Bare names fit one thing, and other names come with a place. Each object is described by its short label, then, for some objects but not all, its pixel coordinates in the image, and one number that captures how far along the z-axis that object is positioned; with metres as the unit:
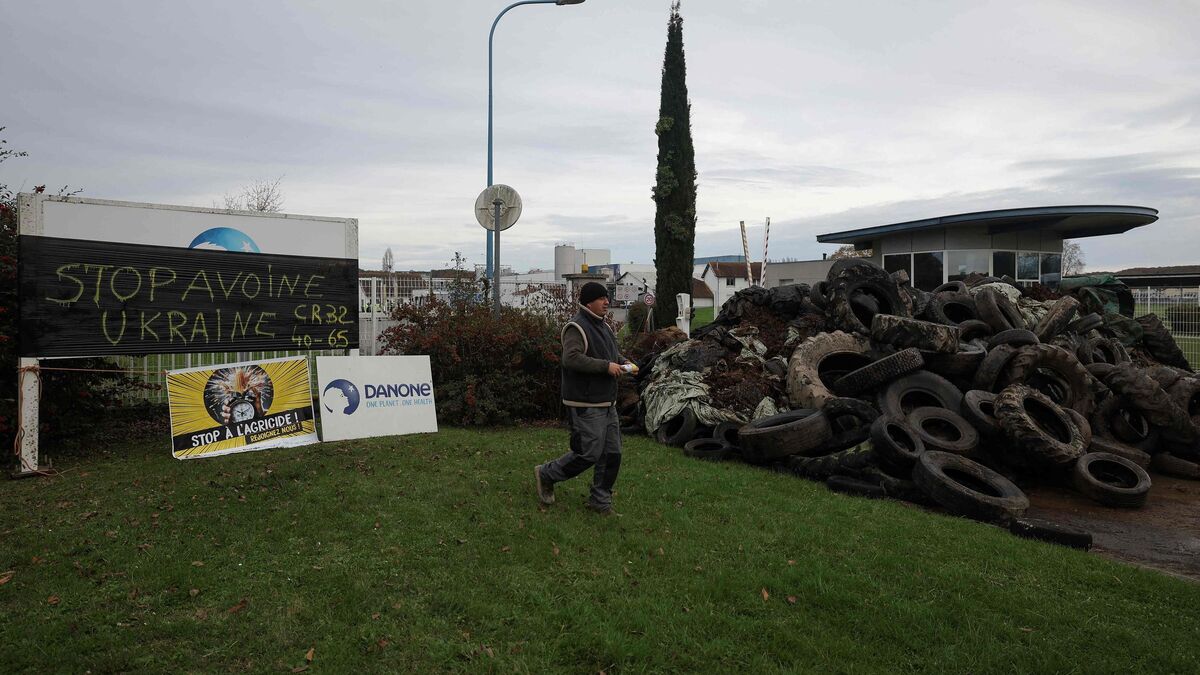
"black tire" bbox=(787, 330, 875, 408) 9.12
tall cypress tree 23.91
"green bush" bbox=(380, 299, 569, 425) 10.22
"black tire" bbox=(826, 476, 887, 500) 6.93
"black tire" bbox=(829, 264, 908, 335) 11.13
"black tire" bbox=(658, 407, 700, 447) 9.36
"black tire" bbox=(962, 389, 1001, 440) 7.74
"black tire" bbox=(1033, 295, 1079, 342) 10.85
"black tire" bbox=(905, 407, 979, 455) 7.51
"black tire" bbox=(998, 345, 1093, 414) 8.80
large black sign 7.34
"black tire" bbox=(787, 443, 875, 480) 7.39
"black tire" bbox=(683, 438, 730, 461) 8.45
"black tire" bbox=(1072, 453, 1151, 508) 7.05
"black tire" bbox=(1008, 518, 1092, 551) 5.58
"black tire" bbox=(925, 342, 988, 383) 8.92
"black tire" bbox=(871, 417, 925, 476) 7.04
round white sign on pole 12.22
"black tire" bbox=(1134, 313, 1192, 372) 13.39
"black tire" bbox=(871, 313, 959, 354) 8.83
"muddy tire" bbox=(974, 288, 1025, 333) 11.27
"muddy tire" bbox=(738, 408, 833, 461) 7.70
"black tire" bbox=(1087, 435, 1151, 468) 8.12
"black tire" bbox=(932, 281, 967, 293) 12.48
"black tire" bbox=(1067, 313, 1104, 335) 11.80
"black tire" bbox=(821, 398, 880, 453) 7.86
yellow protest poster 7.93
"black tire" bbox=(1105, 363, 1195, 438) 8.45
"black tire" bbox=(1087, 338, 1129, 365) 11.13
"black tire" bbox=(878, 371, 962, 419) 8.48
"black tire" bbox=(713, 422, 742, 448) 8.84
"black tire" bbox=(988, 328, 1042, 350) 9.59
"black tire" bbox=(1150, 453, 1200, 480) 8.29
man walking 5.66
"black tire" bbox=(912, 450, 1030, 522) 6.20
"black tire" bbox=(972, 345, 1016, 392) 8.74
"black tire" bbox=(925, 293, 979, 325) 11.87
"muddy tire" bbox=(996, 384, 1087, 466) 7.32
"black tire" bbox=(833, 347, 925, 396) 8.47
